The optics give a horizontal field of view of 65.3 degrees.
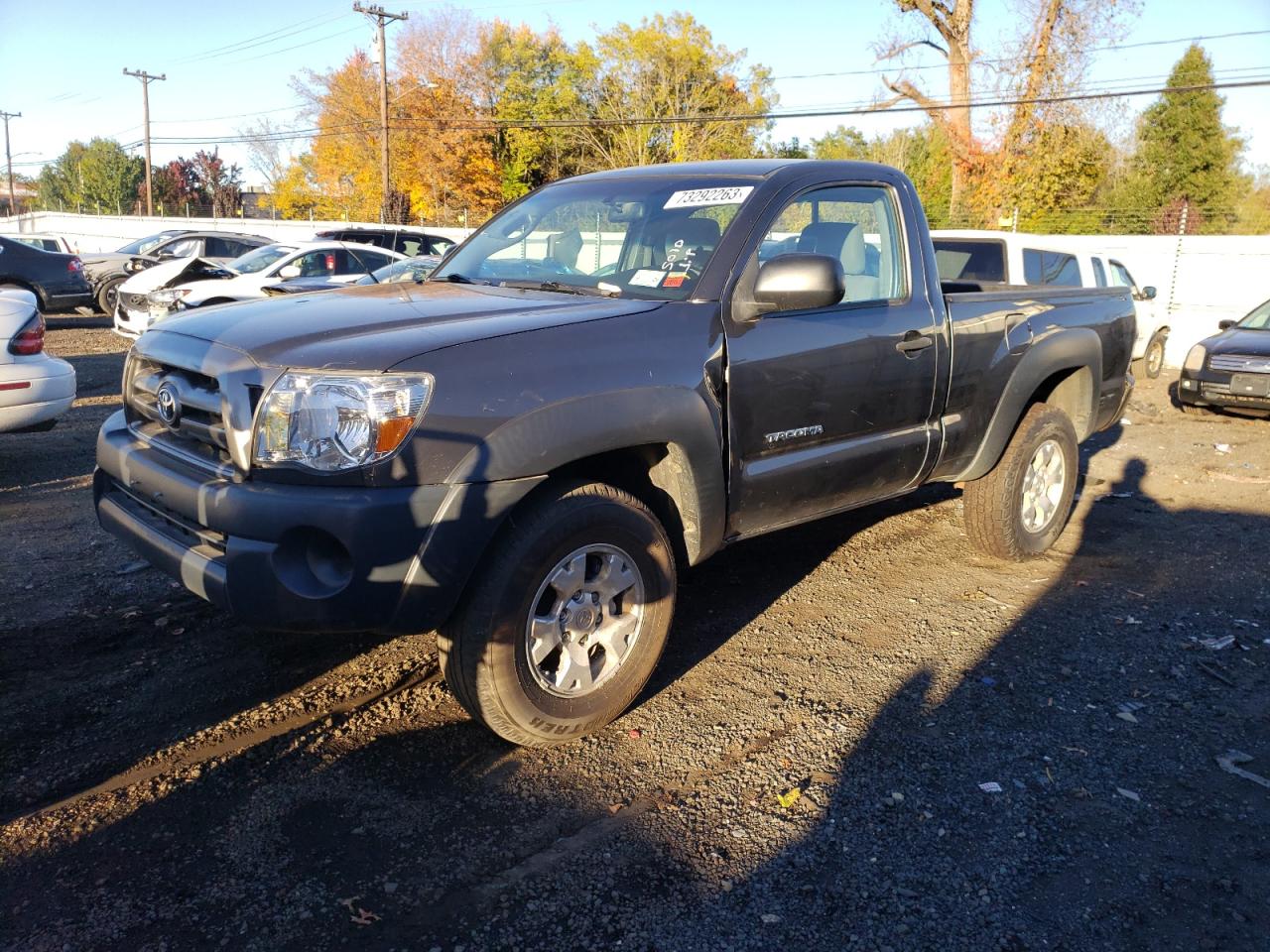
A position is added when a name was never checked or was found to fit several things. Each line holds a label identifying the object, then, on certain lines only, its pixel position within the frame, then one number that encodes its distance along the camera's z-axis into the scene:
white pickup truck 9.73
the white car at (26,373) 6.29
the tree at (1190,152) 39.03
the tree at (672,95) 38.16
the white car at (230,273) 12.91
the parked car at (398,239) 18.62
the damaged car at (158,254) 17.89
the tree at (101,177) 69.56
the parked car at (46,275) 15.41
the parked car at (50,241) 22.95
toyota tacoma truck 2.85
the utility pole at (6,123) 73.57
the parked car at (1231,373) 10.80
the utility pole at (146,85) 50.44
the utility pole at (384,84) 34.06
